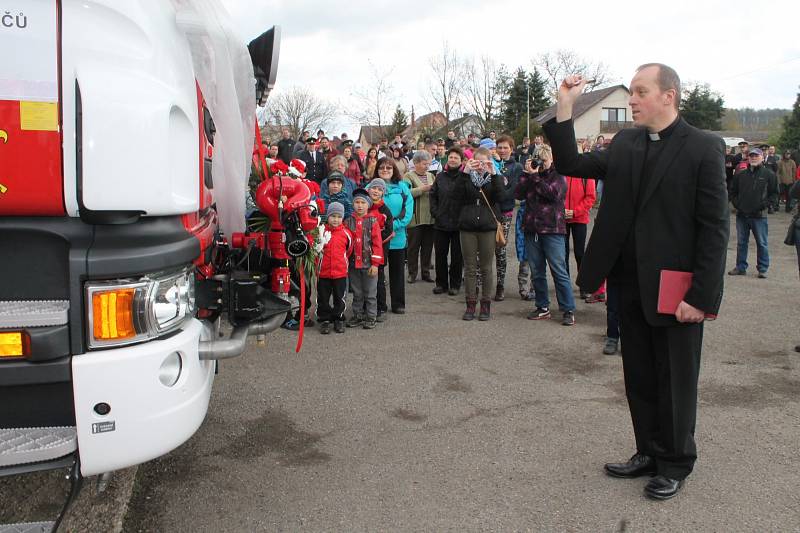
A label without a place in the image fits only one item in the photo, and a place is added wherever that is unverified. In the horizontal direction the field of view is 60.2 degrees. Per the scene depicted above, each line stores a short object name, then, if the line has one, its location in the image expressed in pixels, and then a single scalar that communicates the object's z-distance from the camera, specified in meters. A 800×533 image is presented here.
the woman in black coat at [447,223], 8.24
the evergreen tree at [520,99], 53.31
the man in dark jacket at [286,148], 15.09
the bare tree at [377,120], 48.54
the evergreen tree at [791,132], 34.75
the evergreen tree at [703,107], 54.94
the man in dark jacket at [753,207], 10.58
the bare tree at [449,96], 50.19
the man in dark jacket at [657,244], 3.42
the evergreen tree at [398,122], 43.17
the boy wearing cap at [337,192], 7.60
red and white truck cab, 2.26
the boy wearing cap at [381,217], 7.66
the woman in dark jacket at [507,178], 8.73
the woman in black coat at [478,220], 7.53
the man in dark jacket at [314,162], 15.03
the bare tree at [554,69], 60.33
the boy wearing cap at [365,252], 7.39
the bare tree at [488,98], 51.44
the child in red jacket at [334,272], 7.10
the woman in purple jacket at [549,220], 7.36
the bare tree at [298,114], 60.81
